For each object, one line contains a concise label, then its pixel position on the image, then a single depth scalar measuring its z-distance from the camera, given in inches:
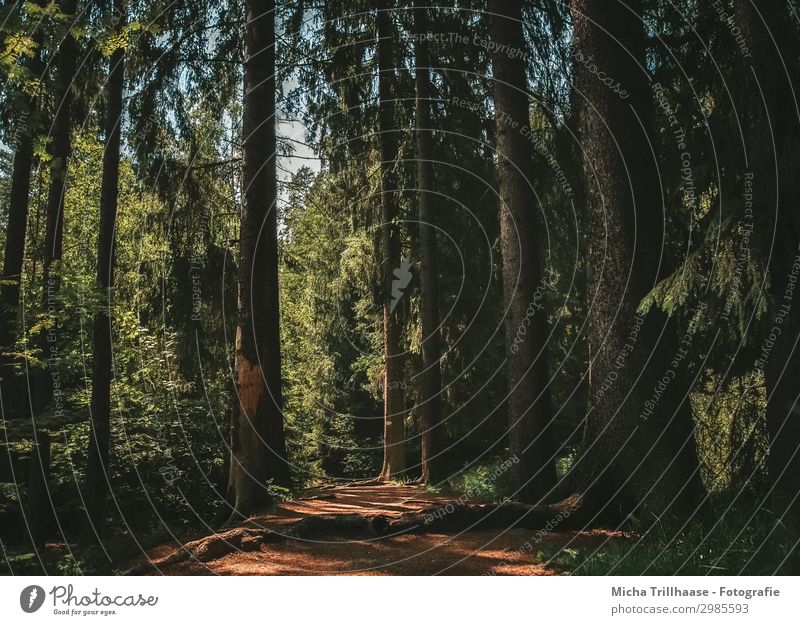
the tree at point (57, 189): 441.2
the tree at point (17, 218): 423.5
